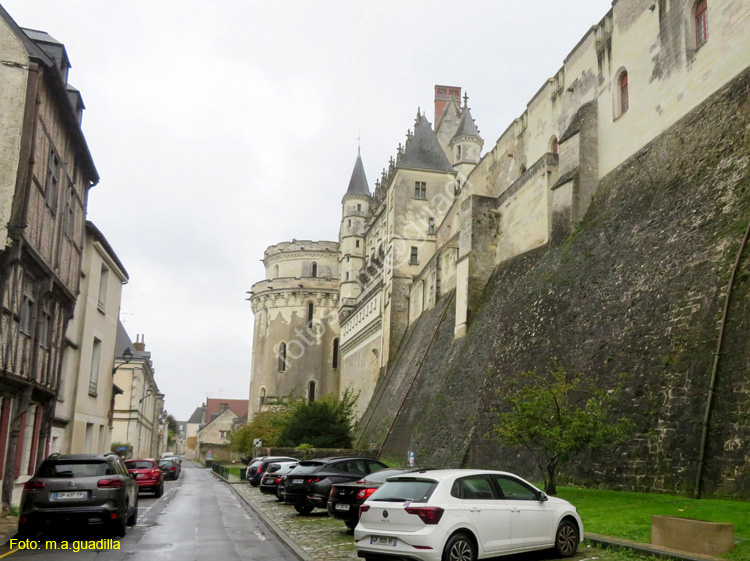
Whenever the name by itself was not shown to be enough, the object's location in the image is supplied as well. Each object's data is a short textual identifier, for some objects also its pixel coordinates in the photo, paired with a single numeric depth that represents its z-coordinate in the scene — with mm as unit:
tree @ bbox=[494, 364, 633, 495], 14234
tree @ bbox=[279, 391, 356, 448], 37750
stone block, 8609
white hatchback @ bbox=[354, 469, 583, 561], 8438
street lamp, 30516
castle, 19688
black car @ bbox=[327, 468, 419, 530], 13172
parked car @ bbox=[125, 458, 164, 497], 23141
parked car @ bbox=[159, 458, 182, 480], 38125
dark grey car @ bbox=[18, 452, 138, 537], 11312
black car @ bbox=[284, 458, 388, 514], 16094
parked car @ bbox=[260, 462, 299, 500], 23375
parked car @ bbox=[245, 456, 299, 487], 26856
